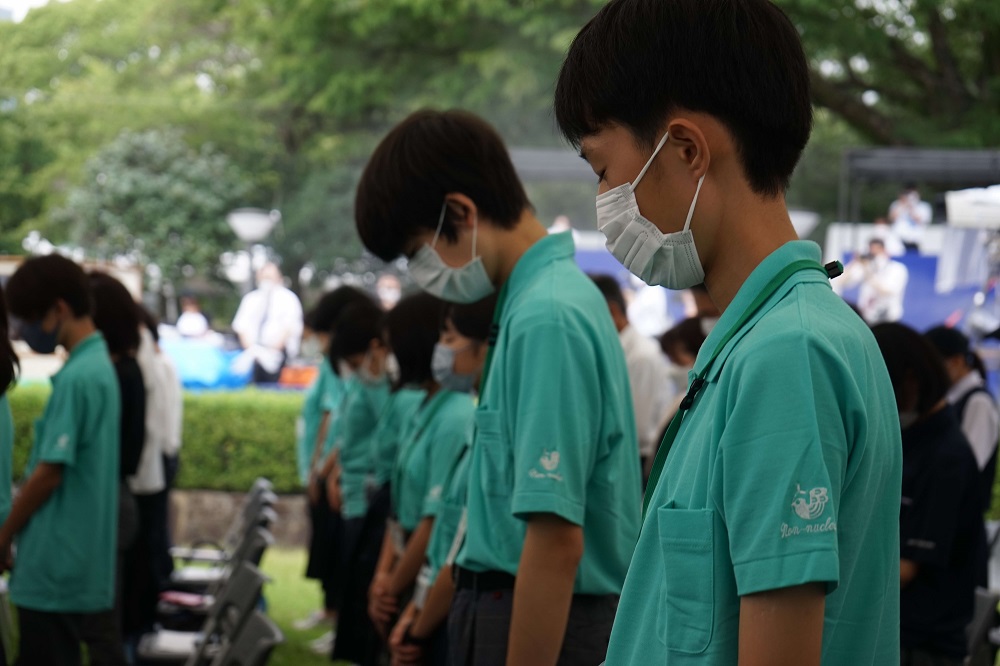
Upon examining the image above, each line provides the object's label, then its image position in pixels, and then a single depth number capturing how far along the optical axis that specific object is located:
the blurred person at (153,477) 5.87
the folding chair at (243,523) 6.37
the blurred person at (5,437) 3.52
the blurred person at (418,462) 3.75
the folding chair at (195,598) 5.40
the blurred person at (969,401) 5.60
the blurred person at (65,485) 4.20
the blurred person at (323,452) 7.10
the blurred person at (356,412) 5.98
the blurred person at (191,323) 16.70
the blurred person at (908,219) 14.46
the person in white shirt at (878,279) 12.91
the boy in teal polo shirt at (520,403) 2.26
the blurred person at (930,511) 3.50
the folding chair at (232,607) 3.87
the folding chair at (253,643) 3.04
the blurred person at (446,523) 2.95
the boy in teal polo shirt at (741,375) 1.22
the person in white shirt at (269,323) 14.79
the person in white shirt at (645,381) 6.44
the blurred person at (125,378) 5.14
